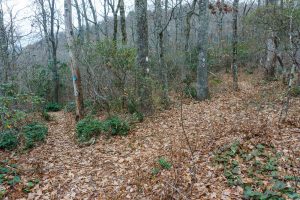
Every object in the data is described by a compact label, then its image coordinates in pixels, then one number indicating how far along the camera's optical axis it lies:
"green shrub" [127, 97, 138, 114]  8.34
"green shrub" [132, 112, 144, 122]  8.23
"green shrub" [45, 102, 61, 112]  15.01
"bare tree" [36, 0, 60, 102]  16.56
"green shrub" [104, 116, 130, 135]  7.39
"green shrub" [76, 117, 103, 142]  7.38
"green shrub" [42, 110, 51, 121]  10.98
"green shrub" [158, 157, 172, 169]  4.98
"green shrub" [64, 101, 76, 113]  12.55
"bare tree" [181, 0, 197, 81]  14.64
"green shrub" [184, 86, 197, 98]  11.55
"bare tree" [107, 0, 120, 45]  15.49
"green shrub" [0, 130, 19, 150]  6.76
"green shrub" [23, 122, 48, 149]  7.14
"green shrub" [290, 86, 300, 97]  9.04
